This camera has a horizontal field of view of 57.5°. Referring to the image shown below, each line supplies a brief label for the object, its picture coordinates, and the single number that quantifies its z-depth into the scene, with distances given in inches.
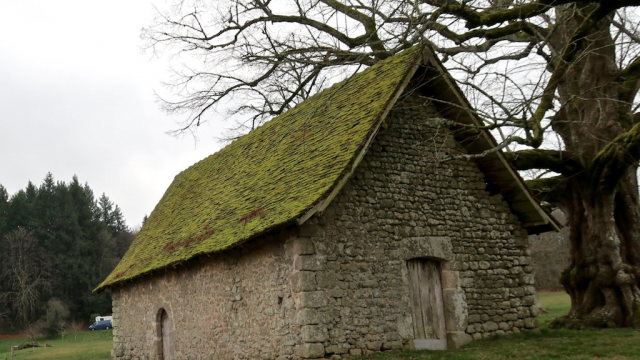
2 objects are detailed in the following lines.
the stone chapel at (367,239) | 378.9
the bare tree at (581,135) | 464.8
